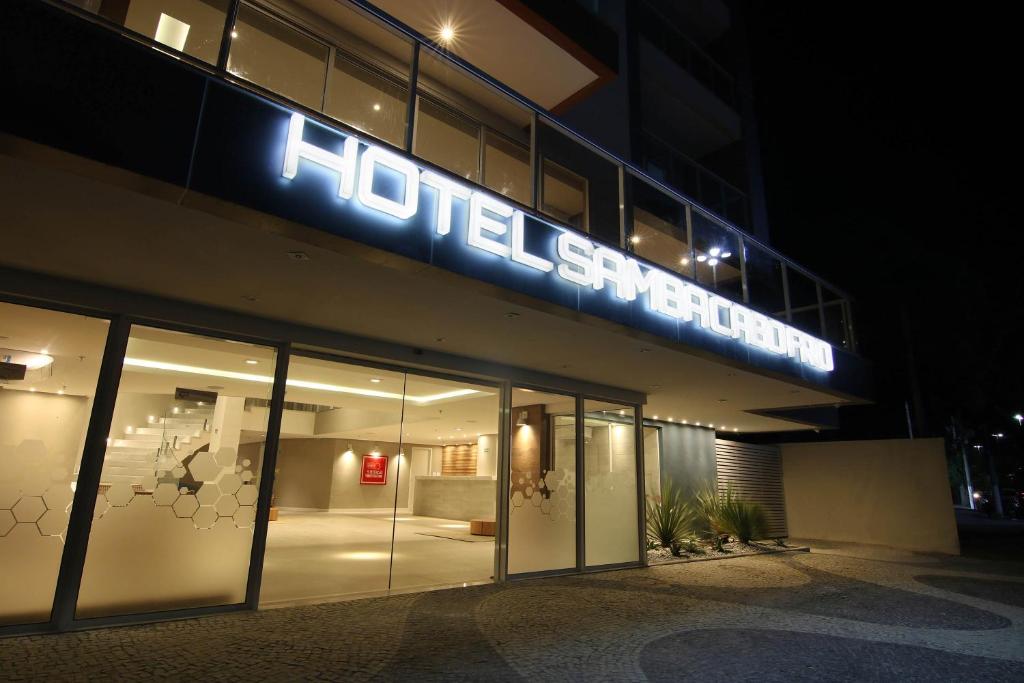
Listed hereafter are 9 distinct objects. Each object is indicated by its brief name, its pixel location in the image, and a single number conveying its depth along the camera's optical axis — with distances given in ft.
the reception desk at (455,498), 47.78
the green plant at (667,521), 33.63
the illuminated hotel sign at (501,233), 12.97
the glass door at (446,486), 24.91
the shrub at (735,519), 38.01
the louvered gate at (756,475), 47.42
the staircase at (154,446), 15.56
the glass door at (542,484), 24.23
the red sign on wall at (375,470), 33.04
